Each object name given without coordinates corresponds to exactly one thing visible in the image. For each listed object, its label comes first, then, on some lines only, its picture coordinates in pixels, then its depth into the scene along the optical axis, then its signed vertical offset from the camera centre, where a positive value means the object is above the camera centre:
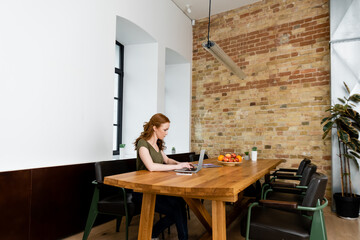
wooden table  1.60 -0.39
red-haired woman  2.21 -0.35
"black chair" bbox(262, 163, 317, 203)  2.54 -0.61
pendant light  2.91 +0.89
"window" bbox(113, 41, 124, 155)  4.65 +0.59
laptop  2.34 -0.37
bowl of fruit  3.04 -0.37
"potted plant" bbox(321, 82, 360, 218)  3.71 -0.22
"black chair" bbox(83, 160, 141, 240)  2.40 -0.71
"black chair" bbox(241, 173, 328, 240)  1.72 -0.67
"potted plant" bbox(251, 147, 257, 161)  3.86 -0.39
